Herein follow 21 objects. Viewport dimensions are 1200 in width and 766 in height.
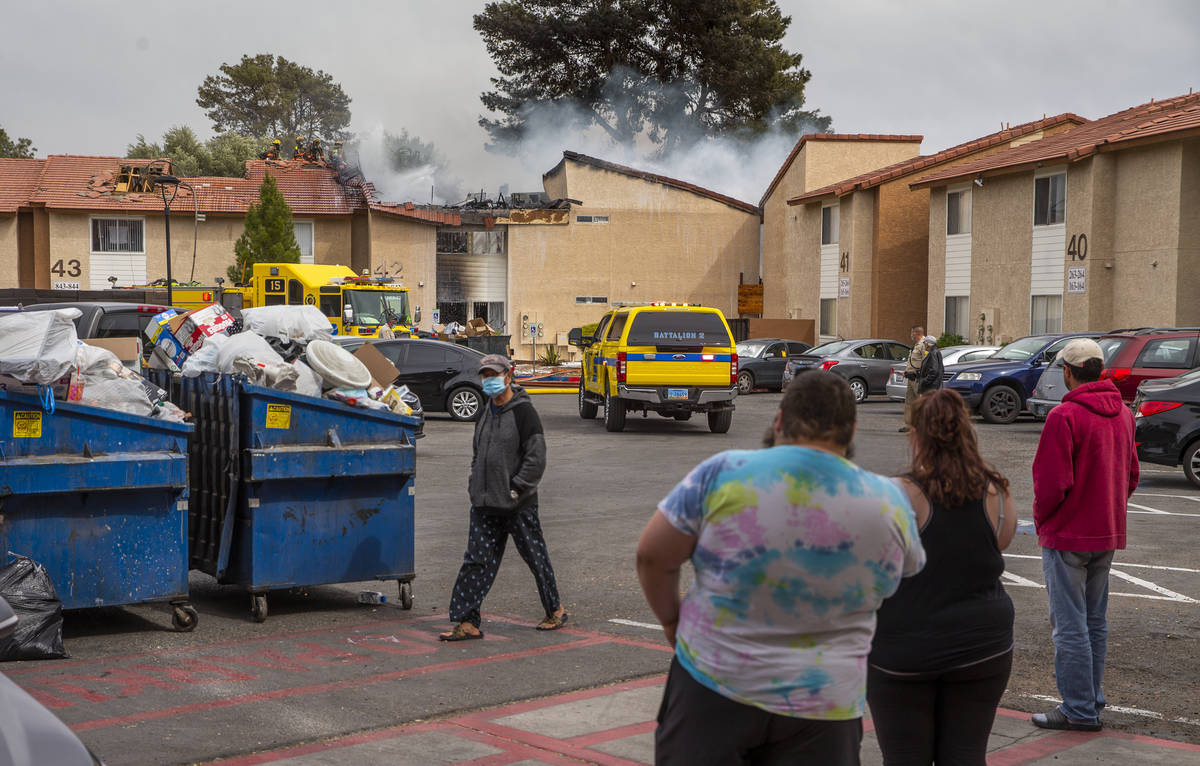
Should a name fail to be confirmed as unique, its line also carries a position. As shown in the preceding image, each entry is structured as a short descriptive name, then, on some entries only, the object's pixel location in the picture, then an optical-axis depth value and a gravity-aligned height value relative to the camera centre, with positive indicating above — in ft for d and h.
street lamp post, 97.57 +11.11
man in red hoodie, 19.04 -3.02
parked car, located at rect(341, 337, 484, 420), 75.25 -3.59
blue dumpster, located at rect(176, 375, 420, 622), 26.63 -3.85
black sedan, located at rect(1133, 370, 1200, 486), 48.44 -4.07
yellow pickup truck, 68.49 -2.64
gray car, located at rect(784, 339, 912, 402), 96.12 -3.16
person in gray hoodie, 25.17 -3.75
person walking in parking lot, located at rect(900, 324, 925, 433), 70.08 -2.65
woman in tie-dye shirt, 10.04 -2.16
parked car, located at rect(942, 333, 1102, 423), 75.77 -3.73
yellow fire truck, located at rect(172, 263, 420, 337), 103.35 +1.55
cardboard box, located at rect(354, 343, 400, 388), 29.89 -1.23
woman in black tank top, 13.12 -3.33
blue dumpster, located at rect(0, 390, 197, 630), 23.94 -3.74
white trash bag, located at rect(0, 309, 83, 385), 24.17 -0.67
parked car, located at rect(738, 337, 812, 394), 105.50 -3.85
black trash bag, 22.66 -5.49
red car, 61.21 -1.78
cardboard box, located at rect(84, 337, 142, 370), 29.22 -0.83
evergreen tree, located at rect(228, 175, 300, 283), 136.87 +8.84
